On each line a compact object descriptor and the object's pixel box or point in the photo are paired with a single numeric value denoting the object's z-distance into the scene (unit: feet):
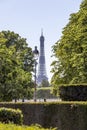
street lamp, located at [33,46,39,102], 128.15
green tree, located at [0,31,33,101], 171.22
